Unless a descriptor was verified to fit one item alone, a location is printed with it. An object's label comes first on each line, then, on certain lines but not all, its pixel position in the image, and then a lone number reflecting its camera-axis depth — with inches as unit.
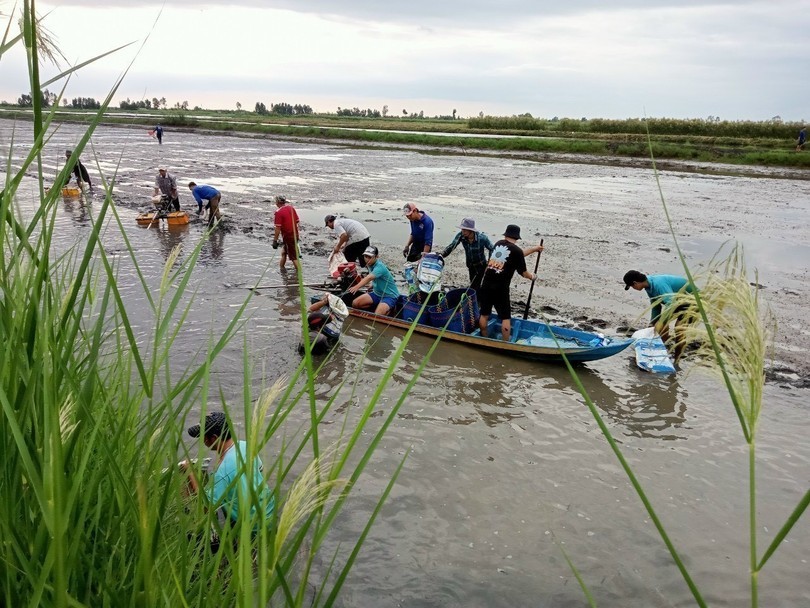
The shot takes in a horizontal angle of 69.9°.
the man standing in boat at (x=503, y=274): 339.0
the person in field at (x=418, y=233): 419.5
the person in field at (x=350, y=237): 450.3
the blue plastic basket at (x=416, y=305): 369.7
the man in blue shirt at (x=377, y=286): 378.6
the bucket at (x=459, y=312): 362.9
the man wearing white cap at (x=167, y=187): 674.2
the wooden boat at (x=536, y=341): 319.6
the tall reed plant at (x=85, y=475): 43.4
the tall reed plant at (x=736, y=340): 43.9
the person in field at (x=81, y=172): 739.4
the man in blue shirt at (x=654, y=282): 320.2
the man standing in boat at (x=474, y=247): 376.5
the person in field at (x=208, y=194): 591.9
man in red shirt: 474.9
